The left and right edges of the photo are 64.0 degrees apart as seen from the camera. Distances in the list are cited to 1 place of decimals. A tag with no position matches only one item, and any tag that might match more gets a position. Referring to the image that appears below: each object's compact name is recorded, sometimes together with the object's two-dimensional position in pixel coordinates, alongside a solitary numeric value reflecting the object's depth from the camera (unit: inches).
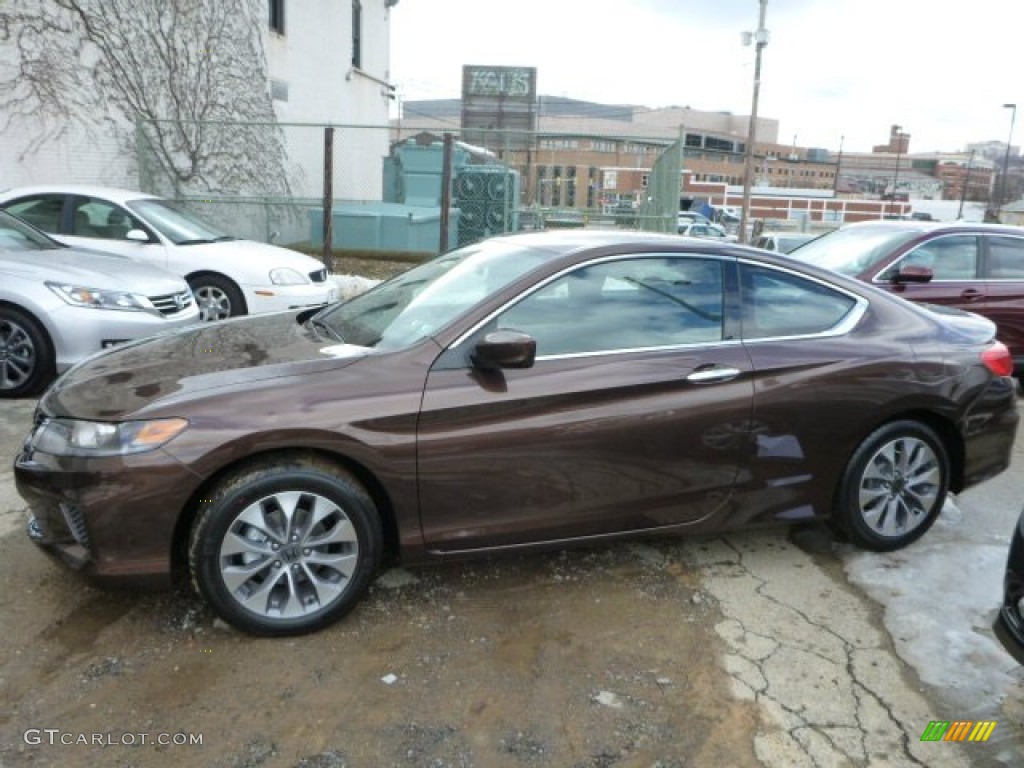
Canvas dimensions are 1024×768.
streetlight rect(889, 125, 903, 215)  5164.4
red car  270.4
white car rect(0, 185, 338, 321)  306.8
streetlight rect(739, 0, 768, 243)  982.4
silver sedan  224.4
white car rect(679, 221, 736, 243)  1084.2
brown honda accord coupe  115.1
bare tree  426.3
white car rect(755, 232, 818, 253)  629.3
